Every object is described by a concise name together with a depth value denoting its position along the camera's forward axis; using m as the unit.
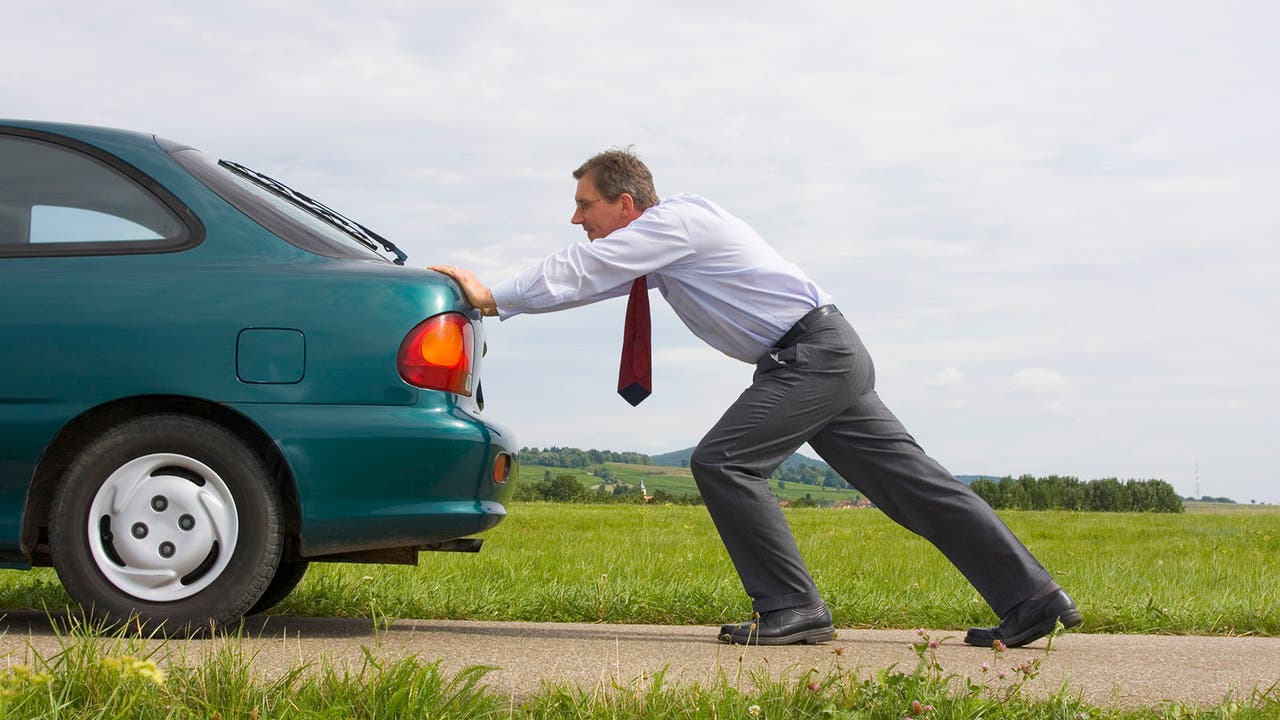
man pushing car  4.37
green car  3.92
